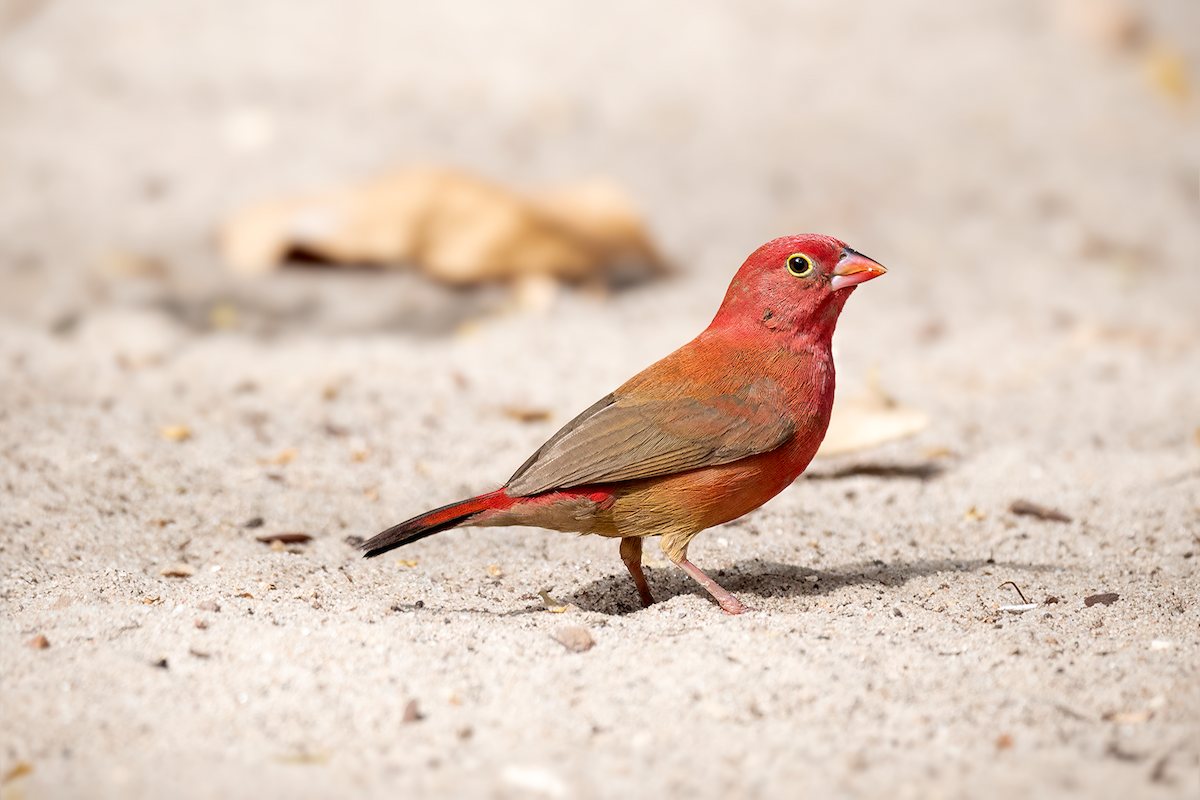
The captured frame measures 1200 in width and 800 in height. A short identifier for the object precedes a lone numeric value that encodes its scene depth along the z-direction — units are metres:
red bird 6.41
